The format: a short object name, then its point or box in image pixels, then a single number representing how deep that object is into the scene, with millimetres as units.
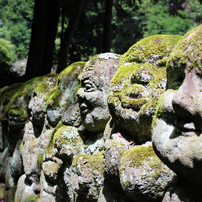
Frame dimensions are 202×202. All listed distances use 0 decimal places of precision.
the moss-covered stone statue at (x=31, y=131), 4309
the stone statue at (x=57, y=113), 3328
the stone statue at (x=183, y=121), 1269
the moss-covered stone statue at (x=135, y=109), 1779
